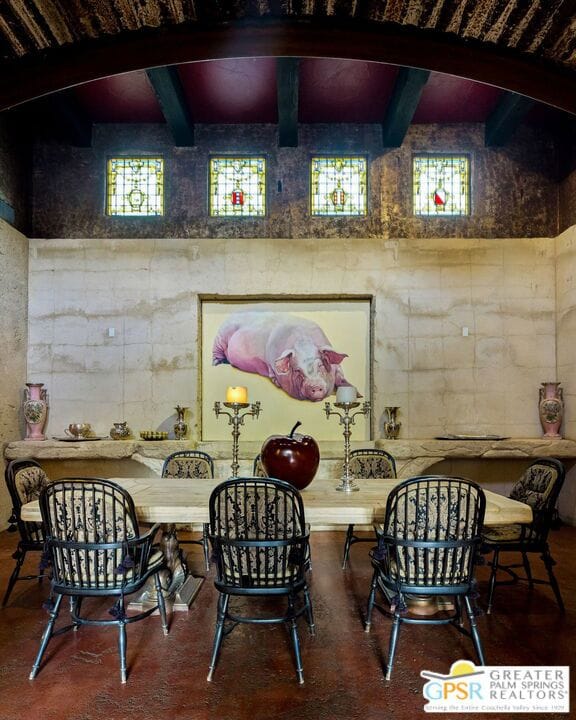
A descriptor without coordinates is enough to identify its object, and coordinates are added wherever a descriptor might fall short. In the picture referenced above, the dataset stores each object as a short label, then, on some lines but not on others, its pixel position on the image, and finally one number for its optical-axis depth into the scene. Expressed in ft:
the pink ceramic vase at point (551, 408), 19.29
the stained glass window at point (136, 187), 21.01
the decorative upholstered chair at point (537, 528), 10.80
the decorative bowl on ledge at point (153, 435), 19.08
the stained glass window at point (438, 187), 20.99
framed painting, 20.24
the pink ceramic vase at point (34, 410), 19.19
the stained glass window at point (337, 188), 20.94
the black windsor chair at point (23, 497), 10.83
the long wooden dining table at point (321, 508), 9.37
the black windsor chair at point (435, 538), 8.21
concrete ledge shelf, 18.39
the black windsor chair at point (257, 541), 8.20
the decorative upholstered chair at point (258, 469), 13.20
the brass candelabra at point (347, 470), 11.25
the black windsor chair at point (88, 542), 8.33
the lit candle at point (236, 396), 11.50
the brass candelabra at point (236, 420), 11.53
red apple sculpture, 10.74
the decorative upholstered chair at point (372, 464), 14.33
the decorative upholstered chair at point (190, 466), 14.10
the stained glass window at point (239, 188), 20.93
